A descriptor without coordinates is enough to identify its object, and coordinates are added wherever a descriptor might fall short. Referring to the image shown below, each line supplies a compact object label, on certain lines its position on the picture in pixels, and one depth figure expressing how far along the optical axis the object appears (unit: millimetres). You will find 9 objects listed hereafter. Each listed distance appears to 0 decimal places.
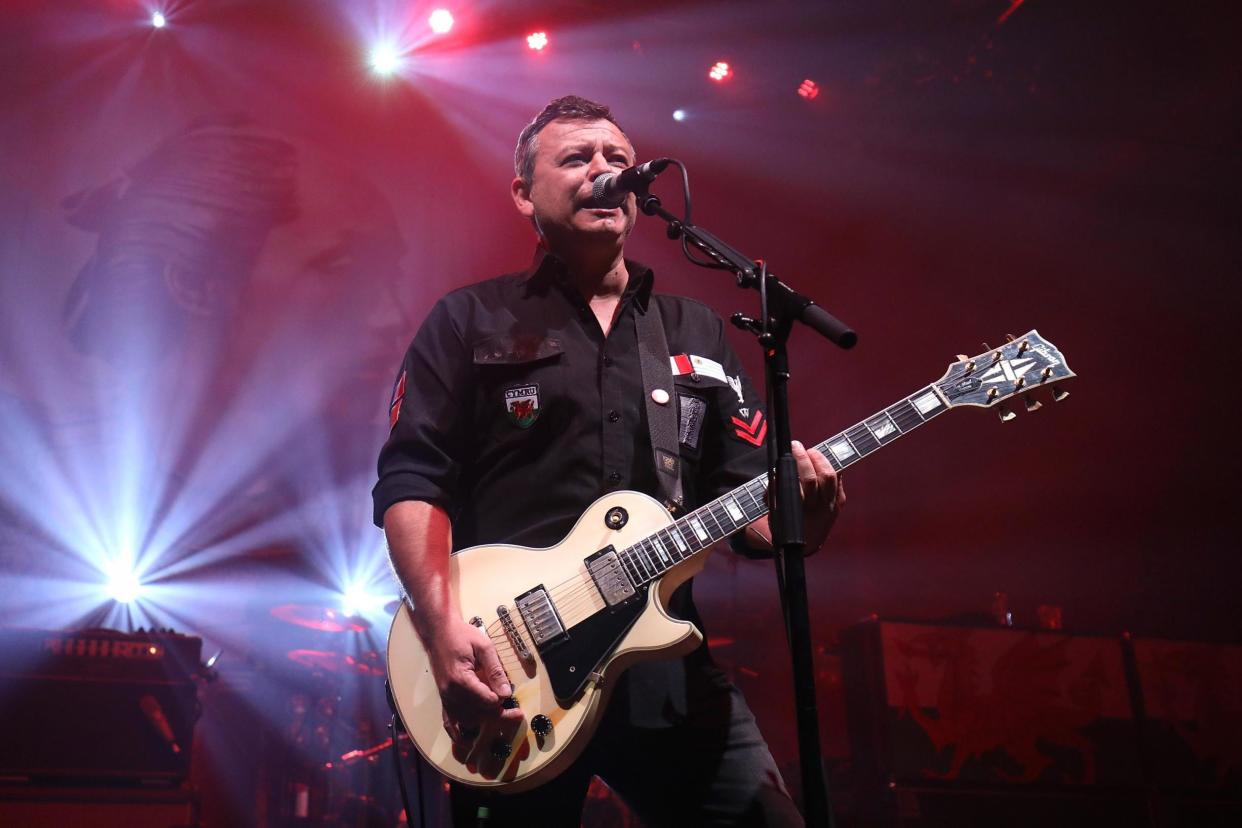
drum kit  6633
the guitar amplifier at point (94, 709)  4805
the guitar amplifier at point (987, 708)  5168
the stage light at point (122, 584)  7441
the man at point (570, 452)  2084
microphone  2322
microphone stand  1625
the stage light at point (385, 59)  7105
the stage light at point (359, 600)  9281
